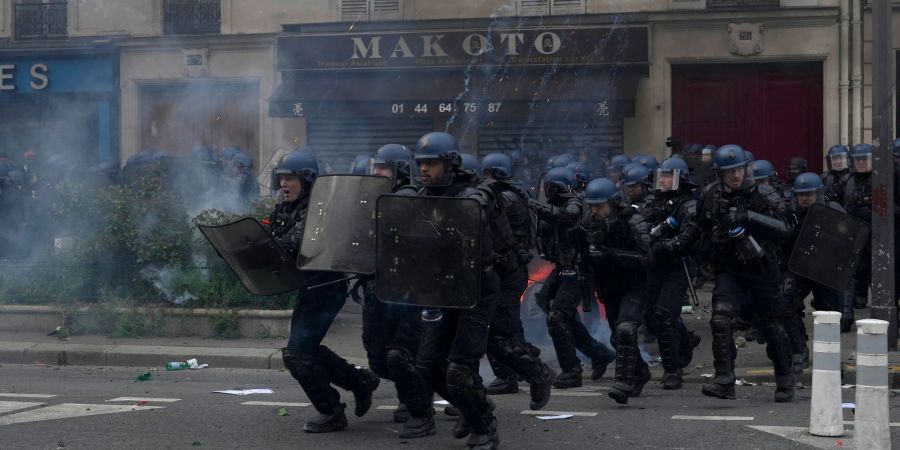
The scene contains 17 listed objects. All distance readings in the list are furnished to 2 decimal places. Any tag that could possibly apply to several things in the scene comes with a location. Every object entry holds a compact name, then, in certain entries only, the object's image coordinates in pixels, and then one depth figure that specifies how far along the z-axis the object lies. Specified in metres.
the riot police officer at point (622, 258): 17.25
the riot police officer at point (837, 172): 24.44
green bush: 23.86
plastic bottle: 21.64
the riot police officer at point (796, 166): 29.45
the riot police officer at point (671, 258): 17.95
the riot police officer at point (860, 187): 23.58
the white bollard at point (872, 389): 12.64
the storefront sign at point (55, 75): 43.53
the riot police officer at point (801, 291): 19.17
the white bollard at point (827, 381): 14.15
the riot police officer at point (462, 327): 13.34
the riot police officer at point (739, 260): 16.66
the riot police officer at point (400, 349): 14.86
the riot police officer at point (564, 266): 18.41
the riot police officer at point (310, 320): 14.88
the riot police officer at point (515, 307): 14.46
